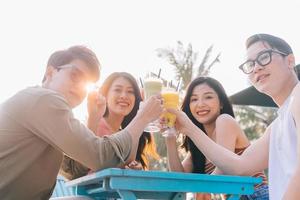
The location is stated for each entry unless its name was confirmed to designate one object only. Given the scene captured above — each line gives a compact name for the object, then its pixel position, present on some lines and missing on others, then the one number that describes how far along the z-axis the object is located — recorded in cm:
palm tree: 1784
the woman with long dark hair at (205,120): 306
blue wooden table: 178
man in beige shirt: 196
